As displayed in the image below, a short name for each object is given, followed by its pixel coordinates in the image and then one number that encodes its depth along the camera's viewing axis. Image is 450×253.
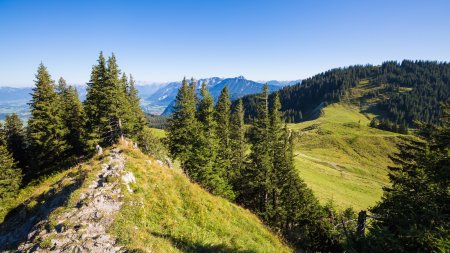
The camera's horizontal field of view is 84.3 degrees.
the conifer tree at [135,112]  42.97
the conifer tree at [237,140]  42.25
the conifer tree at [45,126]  37.70
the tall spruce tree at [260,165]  33.34
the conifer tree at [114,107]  36.38
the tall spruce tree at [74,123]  43.78
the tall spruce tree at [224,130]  38.66
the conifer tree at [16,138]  46.45
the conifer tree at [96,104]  36.28
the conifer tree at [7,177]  31.84
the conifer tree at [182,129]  33.84
